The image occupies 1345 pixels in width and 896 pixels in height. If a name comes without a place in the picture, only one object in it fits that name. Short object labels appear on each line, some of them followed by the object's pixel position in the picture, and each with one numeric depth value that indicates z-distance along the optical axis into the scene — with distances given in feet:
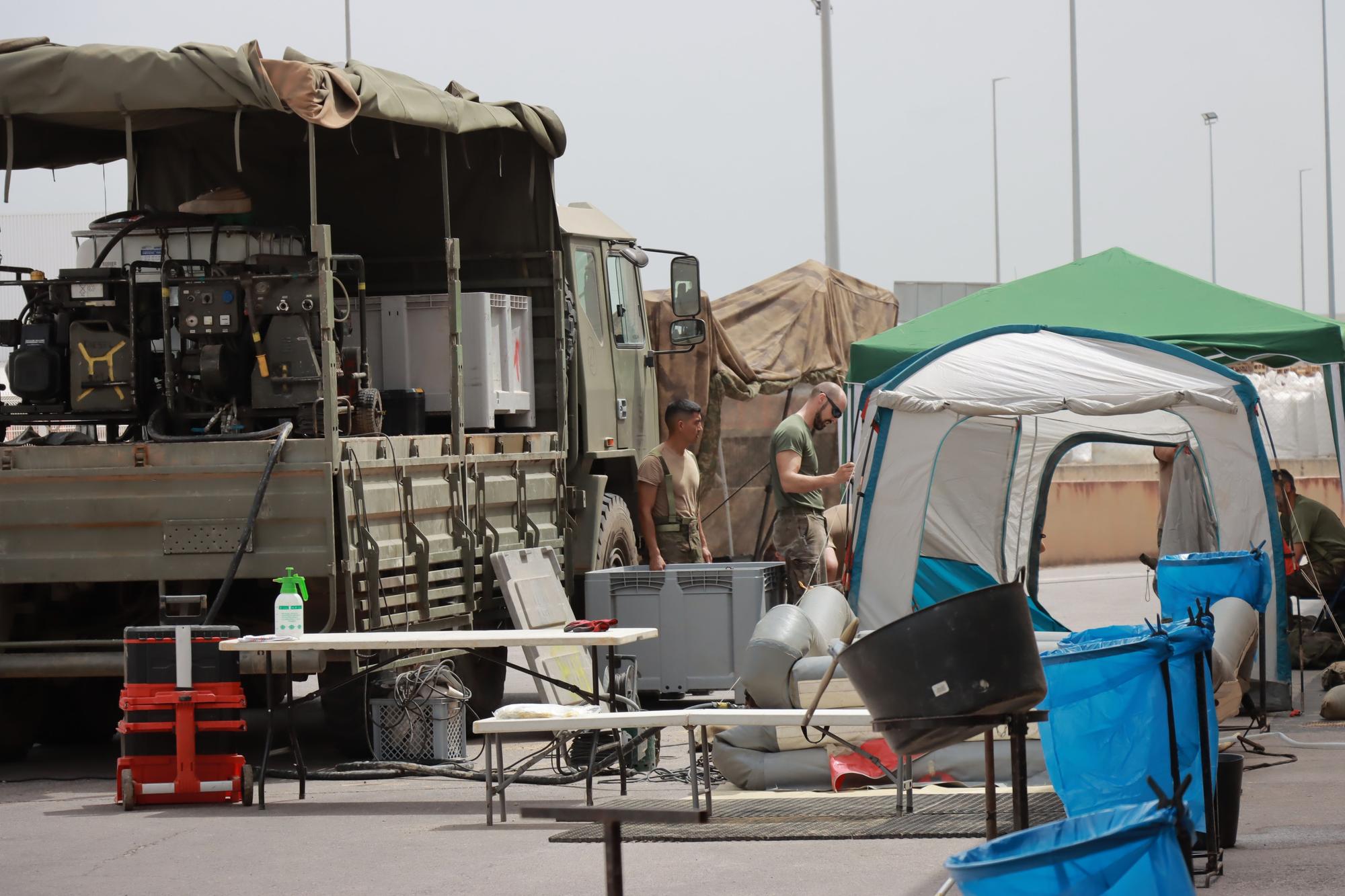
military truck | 55.88
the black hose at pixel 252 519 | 54.85
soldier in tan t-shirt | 73.82
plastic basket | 59.67
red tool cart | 53.06
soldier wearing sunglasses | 73.67
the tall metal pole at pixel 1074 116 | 246.27
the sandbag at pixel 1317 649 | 81.61
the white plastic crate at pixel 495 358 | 68.90
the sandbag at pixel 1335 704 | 65.72
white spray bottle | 53.26
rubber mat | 44.60
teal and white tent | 68.95
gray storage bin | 68.74
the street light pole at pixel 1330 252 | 326.85
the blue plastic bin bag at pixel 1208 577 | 64.54
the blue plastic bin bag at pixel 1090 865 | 27.35
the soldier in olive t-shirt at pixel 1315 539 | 84.17
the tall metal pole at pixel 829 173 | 177.88
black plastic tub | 30.12
